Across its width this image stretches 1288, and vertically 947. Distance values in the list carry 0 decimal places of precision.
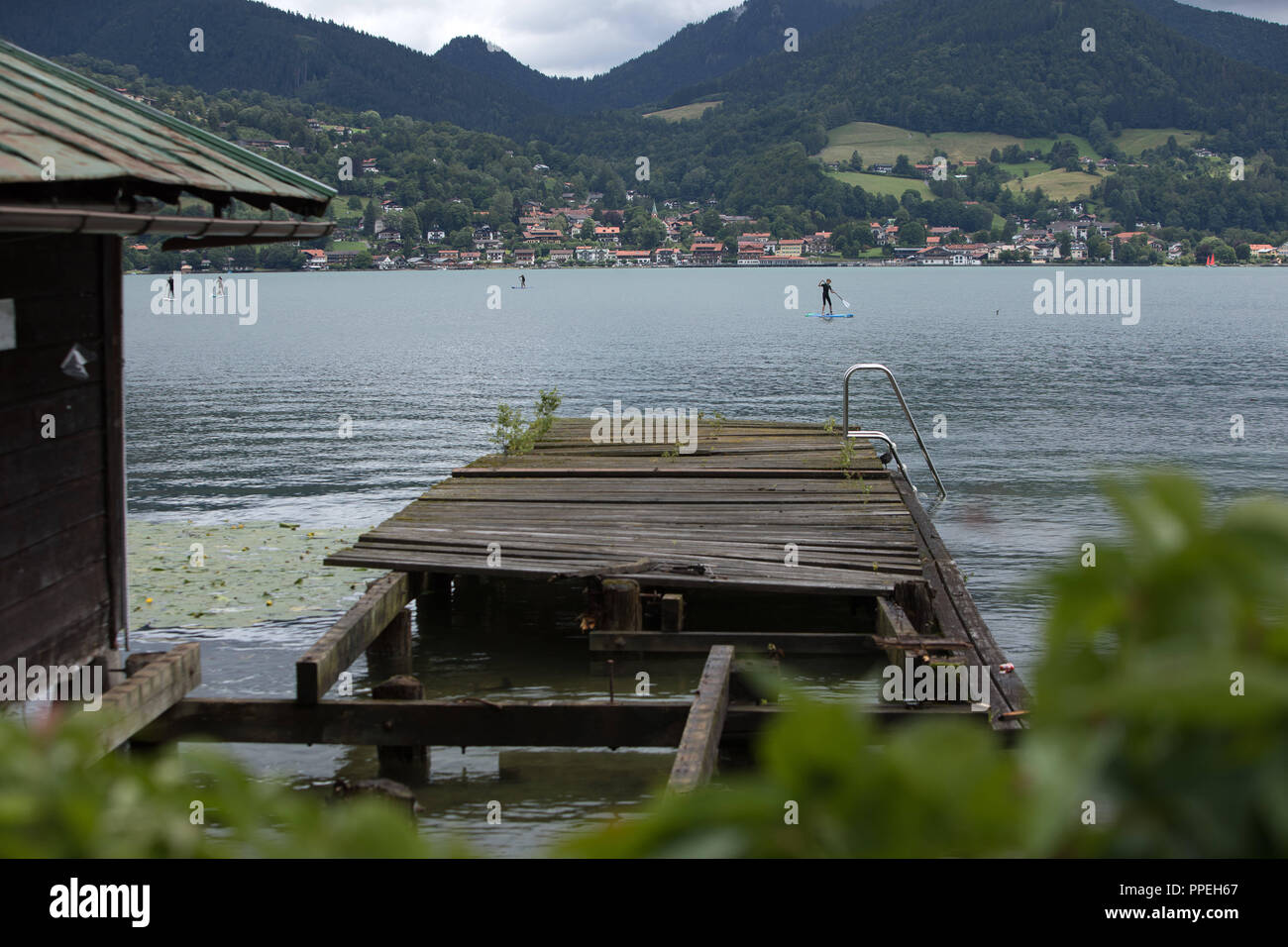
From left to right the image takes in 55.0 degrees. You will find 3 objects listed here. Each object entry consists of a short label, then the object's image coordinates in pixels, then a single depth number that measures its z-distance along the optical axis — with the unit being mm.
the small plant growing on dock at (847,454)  17797
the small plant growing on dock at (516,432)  19719
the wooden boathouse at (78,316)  5652
